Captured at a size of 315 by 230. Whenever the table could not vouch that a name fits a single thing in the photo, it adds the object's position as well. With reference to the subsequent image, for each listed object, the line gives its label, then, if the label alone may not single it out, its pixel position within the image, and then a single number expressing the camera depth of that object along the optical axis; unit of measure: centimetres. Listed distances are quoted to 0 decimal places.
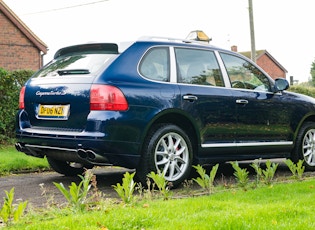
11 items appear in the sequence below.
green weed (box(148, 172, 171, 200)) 501
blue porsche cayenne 573
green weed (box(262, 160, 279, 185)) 605
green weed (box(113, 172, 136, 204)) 465
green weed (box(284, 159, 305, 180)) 659
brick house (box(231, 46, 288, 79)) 6044
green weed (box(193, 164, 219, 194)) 559
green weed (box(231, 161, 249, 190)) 578
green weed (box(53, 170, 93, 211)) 432
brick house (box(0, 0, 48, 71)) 2534
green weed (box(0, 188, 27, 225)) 384
